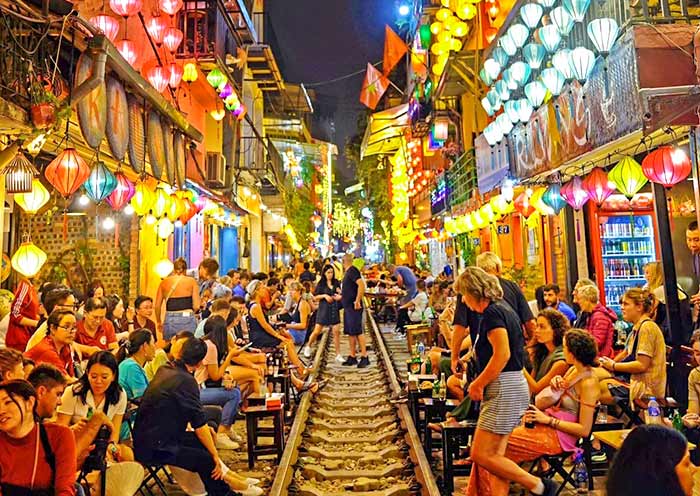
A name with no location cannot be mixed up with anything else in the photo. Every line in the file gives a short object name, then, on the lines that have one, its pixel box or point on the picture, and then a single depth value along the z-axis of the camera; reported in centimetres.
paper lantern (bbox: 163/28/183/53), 1344
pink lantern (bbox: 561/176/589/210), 901
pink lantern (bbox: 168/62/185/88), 1359
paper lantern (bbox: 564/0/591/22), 841
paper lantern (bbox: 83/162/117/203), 779
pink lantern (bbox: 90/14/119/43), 976
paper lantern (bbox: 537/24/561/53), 938
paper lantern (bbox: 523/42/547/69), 1084
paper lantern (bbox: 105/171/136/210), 891
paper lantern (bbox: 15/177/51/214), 758
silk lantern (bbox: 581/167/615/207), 819
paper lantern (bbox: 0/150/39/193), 704
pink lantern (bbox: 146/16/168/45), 1341
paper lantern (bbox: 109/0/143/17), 1018
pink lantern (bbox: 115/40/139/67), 1170
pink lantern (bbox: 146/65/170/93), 1269
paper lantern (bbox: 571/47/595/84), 811
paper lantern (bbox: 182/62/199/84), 1588
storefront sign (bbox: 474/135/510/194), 1401
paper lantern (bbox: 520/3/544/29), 1062
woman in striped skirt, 435
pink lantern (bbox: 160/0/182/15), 1293
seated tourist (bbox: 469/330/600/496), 453
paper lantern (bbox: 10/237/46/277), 744
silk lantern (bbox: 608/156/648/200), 729
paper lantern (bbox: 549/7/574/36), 878
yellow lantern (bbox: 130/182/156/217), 999
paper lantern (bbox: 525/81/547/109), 1080
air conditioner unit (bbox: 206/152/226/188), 2005
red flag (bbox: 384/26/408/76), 2738
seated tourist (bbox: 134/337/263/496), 474
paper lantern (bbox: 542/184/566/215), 1036
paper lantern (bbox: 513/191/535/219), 1225
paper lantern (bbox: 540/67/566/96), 978
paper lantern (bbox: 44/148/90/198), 709
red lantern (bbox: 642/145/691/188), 661
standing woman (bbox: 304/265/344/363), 1245
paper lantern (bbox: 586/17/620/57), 761
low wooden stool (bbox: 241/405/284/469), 627
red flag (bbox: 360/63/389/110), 2880
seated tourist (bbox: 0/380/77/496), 331
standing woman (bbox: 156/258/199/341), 948
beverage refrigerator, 1224
